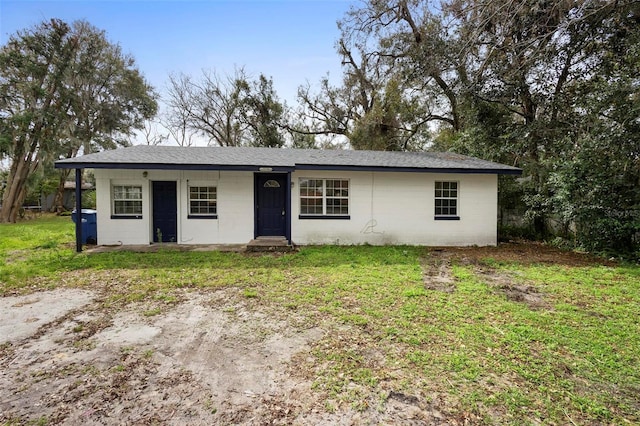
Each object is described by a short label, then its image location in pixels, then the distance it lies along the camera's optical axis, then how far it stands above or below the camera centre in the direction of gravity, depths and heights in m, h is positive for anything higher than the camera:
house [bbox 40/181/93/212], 26.58 +0.99
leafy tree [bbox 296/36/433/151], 18.20 +6.61
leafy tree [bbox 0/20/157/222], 17.20 +6.91
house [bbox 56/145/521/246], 9.70 +0.25
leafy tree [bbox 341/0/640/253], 8.37 +4.26
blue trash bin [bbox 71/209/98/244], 9.86 -0.58
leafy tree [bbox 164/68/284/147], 23.83 +7.92
